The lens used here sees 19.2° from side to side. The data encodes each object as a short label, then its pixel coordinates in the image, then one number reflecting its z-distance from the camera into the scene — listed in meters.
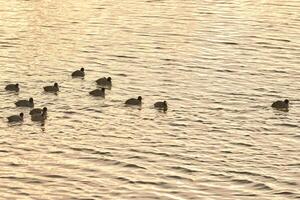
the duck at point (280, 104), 45.39
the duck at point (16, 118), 41.44
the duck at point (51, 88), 46.50
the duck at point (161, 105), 44.62
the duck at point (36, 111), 42.34
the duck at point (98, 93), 46.52
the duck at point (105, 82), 48.34
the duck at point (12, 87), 46.28
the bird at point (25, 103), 43.97
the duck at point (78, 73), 49.50
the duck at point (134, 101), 45.03
